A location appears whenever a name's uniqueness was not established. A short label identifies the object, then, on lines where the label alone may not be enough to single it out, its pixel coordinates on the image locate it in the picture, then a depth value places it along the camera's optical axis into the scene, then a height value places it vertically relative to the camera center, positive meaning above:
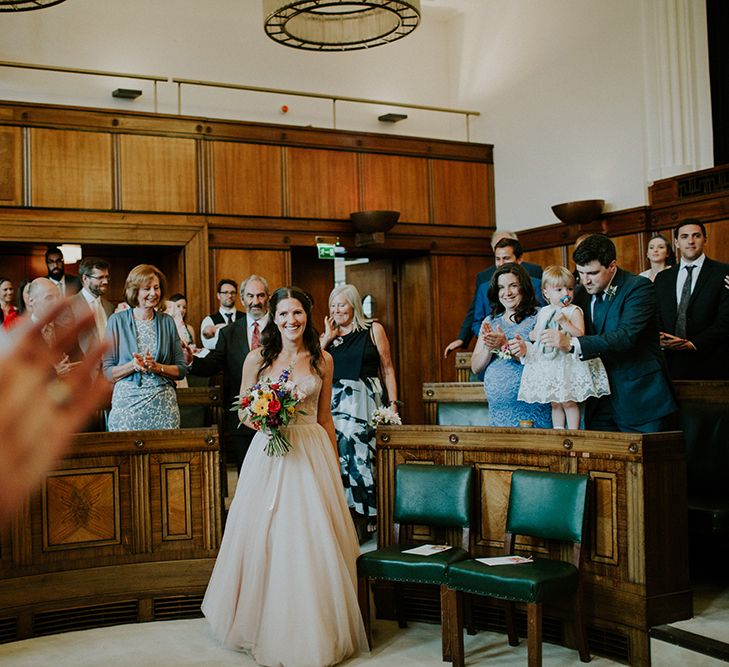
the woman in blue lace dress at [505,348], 5.21 +0.09
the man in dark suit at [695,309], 6.13 +0.33
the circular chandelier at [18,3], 6.54 +2.59
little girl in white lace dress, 4.88 -0.04
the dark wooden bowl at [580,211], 10.41 +1.65
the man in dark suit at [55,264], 8.84 +1.04
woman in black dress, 6.14 -0.09
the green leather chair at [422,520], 4.45 -0.79
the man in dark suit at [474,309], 6.99 +0.43
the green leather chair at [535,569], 4.05 -0.91
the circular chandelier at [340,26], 7.91 +2.85
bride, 4.40 -0.81
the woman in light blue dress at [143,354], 5.31 +0.08
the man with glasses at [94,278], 5.58 +0.57
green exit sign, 11.13 +1.39
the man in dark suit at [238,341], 6.24 +0.20
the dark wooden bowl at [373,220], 11.05 +1.71
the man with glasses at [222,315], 8.01 +0.48
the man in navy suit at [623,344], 4.70 +0.08
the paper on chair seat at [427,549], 4.56 -0.89
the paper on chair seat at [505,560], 4.30 -0.90
